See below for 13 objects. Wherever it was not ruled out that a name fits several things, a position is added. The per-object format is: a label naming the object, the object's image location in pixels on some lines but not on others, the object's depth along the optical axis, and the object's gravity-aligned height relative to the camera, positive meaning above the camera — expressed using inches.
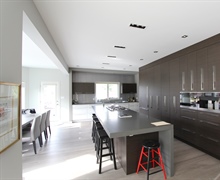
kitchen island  73.2 -32.0
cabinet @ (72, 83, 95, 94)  253.5 +9.7
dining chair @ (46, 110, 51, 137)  161.1 -37.6
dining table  118.8 -28.7
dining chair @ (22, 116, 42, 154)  114.0 -39.3
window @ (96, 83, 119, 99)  277.3 +5.8
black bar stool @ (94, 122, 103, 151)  103.0 -29.8
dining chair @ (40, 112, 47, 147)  135.1 -34.9
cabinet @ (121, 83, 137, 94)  283.6 +10.5
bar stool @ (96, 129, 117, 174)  89.9 -37.0
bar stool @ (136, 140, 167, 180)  77.2 -43.3
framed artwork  35.5 -6.9
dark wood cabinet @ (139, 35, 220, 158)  103.8 +5.6
